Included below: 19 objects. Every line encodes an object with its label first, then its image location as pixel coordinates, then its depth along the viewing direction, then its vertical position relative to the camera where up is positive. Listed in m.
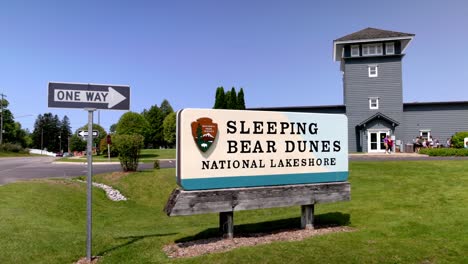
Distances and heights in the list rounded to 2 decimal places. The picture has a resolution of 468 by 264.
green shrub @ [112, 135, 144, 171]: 18.19 -0.21
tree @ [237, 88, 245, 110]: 48.45 +6.72
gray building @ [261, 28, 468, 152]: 35.19 +4.20
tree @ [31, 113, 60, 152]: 136.62 +4.51
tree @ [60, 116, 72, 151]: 141.88 +4.89
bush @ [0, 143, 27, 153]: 65.39 -0.60
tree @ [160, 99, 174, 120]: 124.88 +14.38
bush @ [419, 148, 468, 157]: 23.99 -0.71
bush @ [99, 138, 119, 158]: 45.09 -0.50
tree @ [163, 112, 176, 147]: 86.66 +4.34
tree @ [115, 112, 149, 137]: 48.06 +3.03
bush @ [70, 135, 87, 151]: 104.18 -0.12
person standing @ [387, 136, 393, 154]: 32.69 -0.13
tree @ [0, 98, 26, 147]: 82.50 +5.16
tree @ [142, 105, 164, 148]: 101.00 +5.94
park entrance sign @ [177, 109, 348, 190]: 5.73 -0.09
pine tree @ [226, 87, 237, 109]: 47.91 +6.69
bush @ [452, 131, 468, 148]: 32.41 +0.38
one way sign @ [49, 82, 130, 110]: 5.53 +0.85
